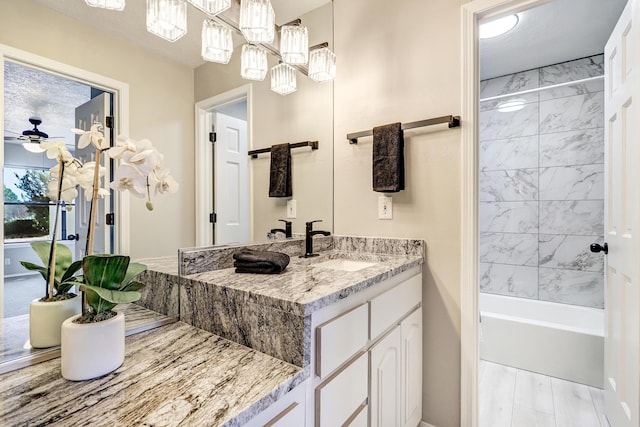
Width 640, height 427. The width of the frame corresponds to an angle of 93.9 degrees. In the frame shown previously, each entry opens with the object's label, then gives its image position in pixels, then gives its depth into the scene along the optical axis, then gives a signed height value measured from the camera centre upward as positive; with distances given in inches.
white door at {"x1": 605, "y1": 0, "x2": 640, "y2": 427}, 48.9 -1.3
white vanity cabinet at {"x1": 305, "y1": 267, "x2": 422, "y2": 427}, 32.4 -19.7
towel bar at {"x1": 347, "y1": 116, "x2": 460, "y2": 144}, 57.4 +18.0
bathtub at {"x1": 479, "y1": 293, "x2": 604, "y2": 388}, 79.0 -37.2
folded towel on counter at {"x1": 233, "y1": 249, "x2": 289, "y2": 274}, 44.3 -7.5
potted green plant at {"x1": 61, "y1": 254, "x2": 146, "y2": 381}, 25.7 -9.9
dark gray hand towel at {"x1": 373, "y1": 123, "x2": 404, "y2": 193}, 62.0 +11.5
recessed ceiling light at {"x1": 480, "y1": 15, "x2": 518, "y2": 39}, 79.5 +50.9
